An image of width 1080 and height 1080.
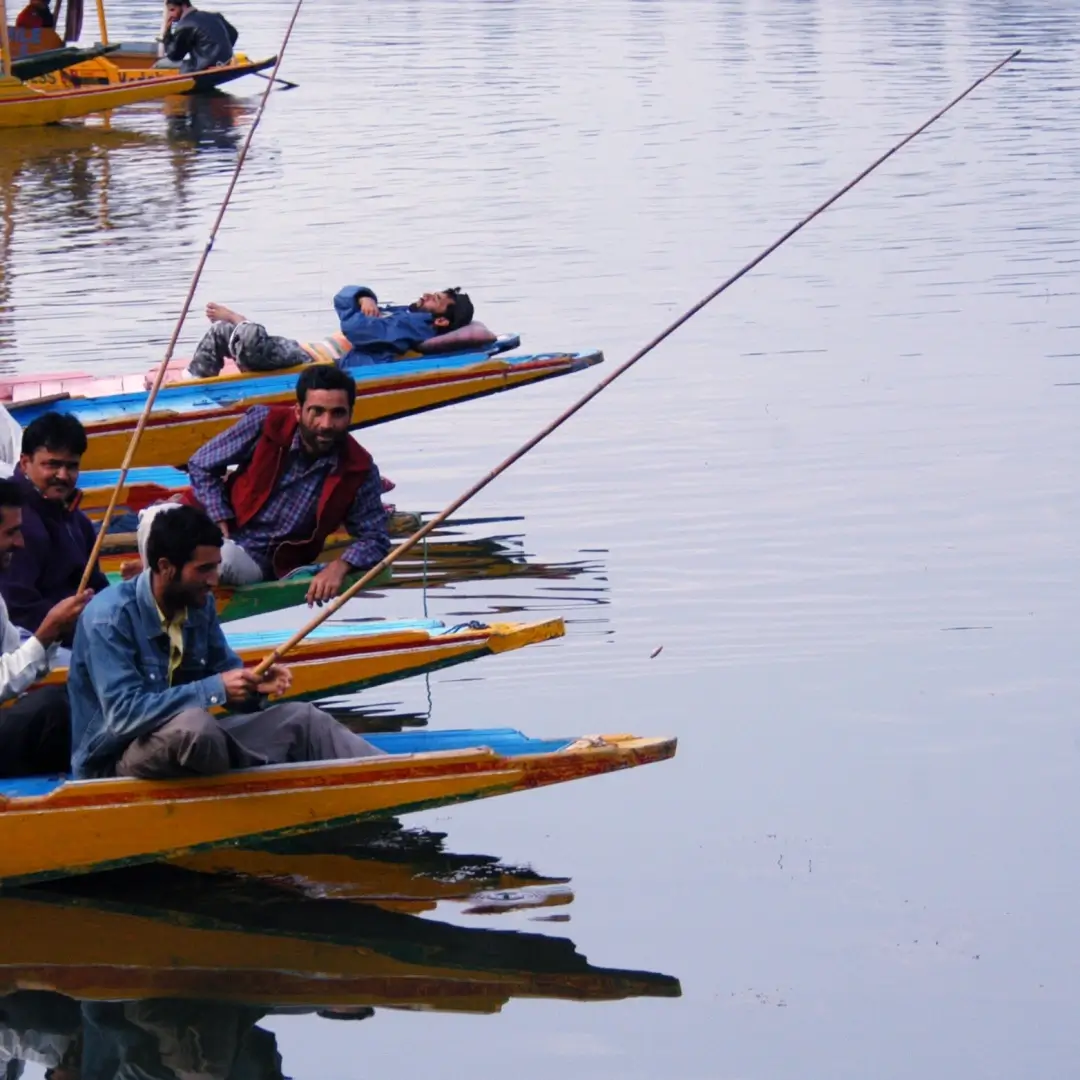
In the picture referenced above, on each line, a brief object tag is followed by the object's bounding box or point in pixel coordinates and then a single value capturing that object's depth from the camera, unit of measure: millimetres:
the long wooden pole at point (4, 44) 37406
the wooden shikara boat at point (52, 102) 40344
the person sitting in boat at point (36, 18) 41625
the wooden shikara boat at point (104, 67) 41531
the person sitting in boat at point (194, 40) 43844
